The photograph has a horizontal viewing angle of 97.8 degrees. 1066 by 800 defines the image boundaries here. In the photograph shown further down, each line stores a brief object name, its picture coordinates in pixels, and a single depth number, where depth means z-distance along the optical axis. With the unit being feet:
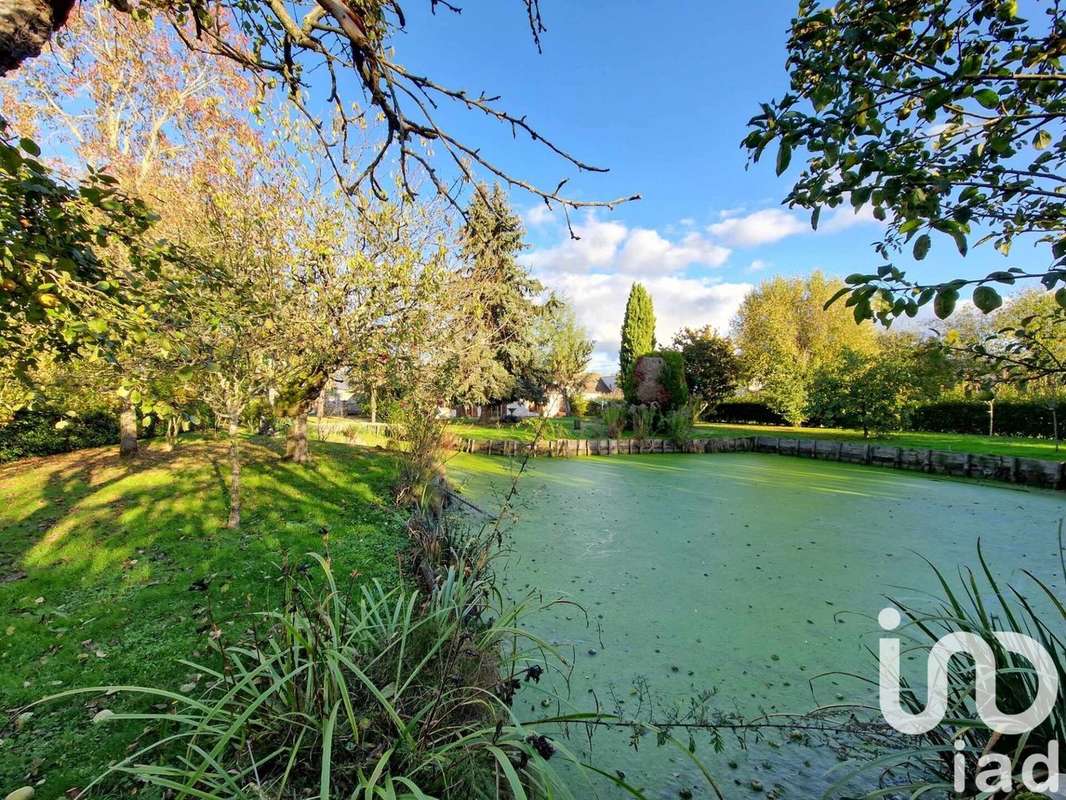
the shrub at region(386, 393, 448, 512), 14.71
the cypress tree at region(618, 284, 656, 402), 57.41
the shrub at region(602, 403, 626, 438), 36.60
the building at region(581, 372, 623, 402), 115.44
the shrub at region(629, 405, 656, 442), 34.30
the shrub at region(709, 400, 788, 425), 56.47
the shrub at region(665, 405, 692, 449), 33.81
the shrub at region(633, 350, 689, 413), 38.11
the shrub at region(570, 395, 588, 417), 68.85
